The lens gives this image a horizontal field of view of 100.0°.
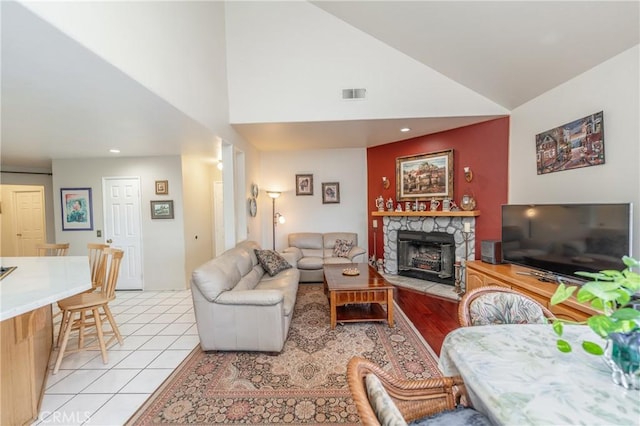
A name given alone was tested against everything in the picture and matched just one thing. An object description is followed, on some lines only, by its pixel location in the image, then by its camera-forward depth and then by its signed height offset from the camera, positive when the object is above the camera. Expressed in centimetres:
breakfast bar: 152 -76
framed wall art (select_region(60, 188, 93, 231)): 473 +4
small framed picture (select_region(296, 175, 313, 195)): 598 +50
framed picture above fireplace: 455 +52
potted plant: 90 -41
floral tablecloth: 84 -66
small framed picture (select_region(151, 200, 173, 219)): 472 +1
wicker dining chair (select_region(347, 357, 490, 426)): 100 -85
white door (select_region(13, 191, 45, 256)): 593 -20
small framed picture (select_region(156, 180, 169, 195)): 471 +40
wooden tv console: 208 -80
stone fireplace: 430 -47
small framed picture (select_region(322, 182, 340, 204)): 596 +30
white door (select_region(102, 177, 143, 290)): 475 -25
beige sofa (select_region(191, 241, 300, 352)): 254 -103
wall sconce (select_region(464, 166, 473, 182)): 423 +47
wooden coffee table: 307 -105
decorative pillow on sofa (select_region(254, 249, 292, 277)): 397 -83
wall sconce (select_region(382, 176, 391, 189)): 548 +48
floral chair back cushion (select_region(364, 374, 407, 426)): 78 -62
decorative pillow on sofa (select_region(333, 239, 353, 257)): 531 -83
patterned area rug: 186 -142
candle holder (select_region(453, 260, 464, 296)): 415 -117
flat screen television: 212 -32
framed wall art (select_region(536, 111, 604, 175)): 244 +58
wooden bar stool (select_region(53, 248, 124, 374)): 247 -94
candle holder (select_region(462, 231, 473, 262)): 429 -58
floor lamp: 587 -24
